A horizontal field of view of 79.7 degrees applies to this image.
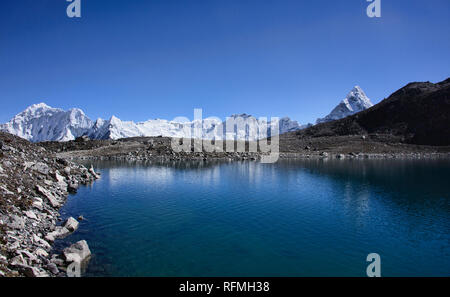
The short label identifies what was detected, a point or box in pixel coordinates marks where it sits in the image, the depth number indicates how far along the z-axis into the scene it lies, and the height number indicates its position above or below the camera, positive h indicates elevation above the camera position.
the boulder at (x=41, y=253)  20.38 -7.87
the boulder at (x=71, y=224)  27.34 -7.80
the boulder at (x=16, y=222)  22.48 -6.23
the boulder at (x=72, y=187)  47.44 -6.91
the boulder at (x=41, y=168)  41.26 -2.87
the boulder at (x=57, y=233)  23.97 -7.92
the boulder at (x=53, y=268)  18.46 -8.24
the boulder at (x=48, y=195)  33.88 -5.96
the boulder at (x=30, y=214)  26.15 -6.37
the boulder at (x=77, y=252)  20.19 -8.00
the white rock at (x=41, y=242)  22.05 -7.69
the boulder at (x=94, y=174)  64.30 -6.11
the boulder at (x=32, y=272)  16.88 -7.75
